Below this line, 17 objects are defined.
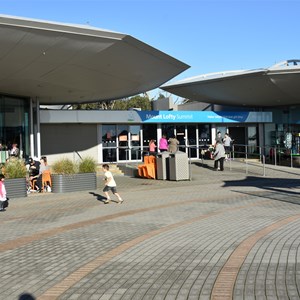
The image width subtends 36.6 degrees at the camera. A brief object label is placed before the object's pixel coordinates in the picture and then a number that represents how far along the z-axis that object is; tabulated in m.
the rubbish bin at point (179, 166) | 19.59
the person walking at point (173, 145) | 22.44
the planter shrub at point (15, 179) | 14.95
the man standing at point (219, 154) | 22.64
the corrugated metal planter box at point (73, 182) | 16.19
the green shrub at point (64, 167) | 16.45
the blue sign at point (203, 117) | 27.84
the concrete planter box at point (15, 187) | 14.91
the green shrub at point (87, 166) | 16.83
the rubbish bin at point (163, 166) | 20.19
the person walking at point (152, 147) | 24.25
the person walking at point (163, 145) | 24.21
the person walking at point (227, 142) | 26.89
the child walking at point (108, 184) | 13.43
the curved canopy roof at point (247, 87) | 27.91
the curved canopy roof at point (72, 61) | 13.95
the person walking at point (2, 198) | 12.30
